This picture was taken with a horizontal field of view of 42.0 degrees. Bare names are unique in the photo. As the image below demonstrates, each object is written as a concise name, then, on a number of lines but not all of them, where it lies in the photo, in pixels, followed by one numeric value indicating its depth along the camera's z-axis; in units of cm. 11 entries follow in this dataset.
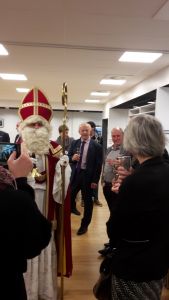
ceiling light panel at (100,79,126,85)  495
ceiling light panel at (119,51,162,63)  322
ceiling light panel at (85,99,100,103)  814
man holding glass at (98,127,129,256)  263
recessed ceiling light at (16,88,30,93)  635
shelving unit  439
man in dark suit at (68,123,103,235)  303
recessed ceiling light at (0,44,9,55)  312
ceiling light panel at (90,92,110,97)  664
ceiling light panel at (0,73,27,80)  474
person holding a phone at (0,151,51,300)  70
